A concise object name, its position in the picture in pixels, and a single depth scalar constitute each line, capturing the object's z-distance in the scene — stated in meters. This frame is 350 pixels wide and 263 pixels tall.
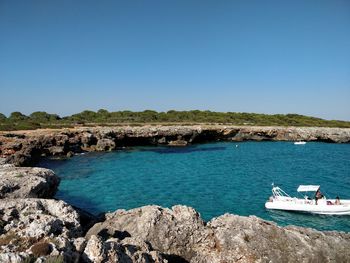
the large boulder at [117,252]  8.77
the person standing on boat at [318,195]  28.57
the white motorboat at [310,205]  26.70
